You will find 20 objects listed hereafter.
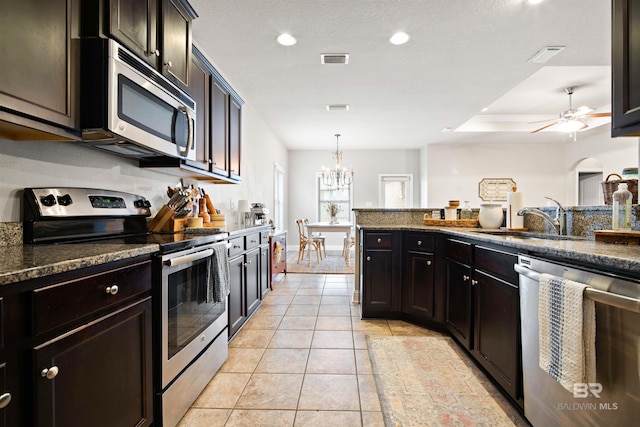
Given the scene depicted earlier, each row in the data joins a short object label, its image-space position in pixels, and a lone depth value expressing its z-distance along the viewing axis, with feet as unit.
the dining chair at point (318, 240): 20.10
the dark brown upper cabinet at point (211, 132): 7.47
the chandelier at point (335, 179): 26.43
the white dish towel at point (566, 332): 3.55
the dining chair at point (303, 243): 20.08
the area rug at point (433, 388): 5.22
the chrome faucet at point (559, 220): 6.99
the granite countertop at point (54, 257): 2.62
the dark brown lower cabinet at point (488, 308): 5.26
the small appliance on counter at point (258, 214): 12.48
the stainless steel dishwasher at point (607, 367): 3.19
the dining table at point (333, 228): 19.60
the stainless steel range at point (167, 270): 4.54
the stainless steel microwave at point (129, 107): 4.24
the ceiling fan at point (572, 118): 14.36
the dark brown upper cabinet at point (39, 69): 3.29
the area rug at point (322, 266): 17.39
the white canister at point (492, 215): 9.34
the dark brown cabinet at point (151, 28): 4.28
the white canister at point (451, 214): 10.70
